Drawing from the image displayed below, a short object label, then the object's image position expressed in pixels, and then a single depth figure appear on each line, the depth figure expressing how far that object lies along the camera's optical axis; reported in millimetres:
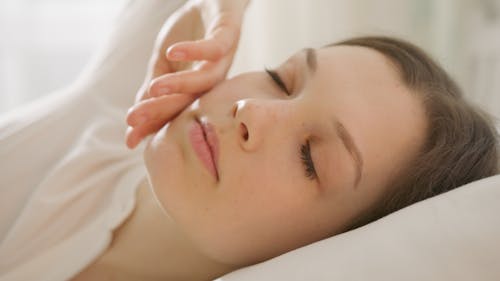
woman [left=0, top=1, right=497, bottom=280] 730
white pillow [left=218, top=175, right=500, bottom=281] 638
